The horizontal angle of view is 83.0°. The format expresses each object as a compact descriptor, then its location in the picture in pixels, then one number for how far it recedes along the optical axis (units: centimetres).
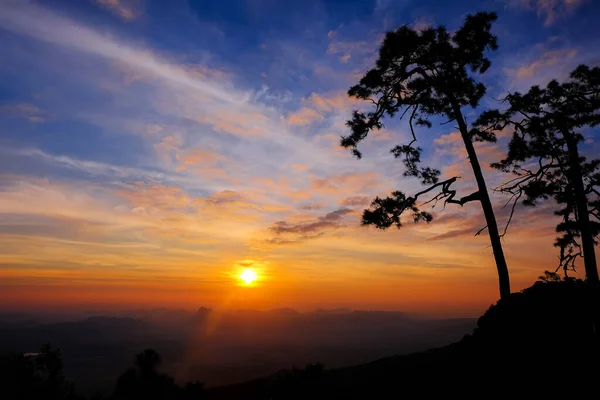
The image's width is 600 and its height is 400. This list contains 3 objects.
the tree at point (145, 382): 2881
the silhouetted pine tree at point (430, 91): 1590
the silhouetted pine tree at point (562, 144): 1736
